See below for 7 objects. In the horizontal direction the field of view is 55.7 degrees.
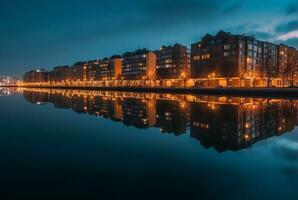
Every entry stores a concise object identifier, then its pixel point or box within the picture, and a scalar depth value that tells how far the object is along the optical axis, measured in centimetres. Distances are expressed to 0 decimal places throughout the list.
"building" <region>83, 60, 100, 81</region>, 16962
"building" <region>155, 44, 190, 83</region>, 10992
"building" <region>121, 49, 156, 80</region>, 12569
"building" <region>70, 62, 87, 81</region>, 18225
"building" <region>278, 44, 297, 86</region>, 10050
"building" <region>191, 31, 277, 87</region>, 8194
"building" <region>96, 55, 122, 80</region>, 14988
